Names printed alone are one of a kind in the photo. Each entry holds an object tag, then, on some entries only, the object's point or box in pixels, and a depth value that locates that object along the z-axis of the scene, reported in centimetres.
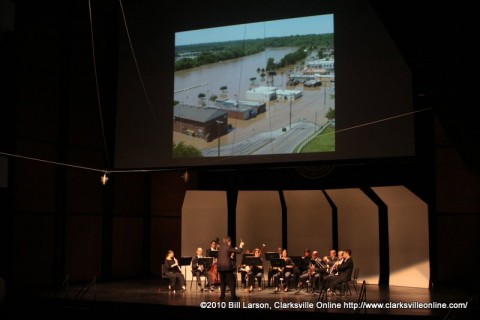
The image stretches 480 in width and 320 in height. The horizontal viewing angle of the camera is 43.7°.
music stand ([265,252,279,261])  1208
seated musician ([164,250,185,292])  1205
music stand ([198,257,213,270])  1183
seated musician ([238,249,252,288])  1234
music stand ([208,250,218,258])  1210
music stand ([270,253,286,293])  1156
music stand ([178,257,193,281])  1230
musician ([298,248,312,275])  1178
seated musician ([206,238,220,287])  1211
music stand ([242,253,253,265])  1184
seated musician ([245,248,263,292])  1212
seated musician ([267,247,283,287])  1266
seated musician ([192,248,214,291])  1209
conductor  1073
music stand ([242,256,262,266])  1170
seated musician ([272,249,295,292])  1209
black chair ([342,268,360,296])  1120
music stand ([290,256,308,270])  1179
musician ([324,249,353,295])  1085
